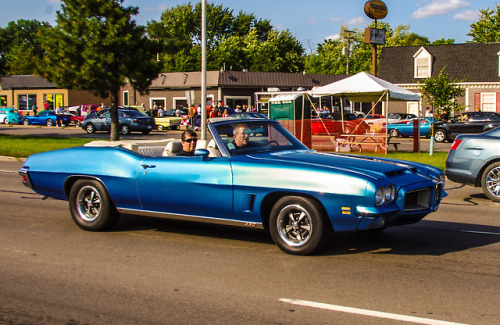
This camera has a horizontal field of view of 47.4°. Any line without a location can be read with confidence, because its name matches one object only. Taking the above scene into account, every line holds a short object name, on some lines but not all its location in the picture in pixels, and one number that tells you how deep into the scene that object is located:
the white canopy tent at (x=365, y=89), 20.83
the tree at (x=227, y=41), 79.88
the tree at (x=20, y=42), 29.50
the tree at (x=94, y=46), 26.08
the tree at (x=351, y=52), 80.99
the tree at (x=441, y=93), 31.94
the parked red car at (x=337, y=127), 23.20
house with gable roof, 45.44
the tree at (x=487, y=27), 54.00
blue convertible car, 5.87
